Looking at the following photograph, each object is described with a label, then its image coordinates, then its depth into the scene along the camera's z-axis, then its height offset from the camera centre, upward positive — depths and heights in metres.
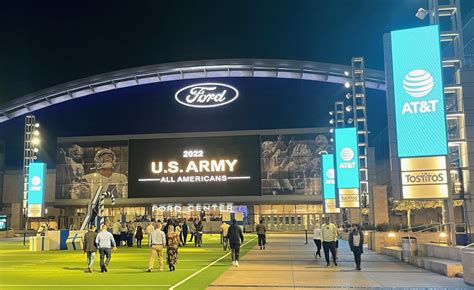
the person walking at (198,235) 33.47 -1.51
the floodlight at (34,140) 56.75 +8.03
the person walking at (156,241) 18.12 -1.00
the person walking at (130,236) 34.84 -1.55
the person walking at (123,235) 35.85 -1.52
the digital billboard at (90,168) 75.06 +6.37
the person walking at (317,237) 22.77 -1.23
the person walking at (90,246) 18.16 -1.12
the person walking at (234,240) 19.75 -1.11
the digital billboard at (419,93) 18.98 +4.14
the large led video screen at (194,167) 73.19 +6.21
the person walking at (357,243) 18.16 -1.22
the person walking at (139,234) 34.14 -1.40
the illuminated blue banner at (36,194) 52.56 +2.03
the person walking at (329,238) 19.52 -1.09
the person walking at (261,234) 29.62 -1.36
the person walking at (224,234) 28.90 -1.30
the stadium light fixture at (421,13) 21.22 +7.79
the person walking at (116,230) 34.34 -1.13
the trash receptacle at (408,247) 20.53 -1.59
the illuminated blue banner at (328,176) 46.50 +2.87
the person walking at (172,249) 18.42 -1.31
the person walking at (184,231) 34.31 -1.29
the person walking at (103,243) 18.07 -1.05
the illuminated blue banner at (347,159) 36.31 +3.43
